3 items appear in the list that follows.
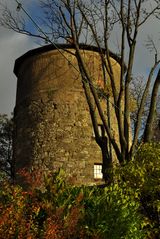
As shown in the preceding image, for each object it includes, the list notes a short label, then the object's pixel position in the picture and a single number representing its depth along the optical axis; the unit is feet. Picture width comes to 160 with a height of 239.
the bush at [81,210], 21.65
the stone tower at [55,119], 59.67
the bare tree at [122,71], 39.15
